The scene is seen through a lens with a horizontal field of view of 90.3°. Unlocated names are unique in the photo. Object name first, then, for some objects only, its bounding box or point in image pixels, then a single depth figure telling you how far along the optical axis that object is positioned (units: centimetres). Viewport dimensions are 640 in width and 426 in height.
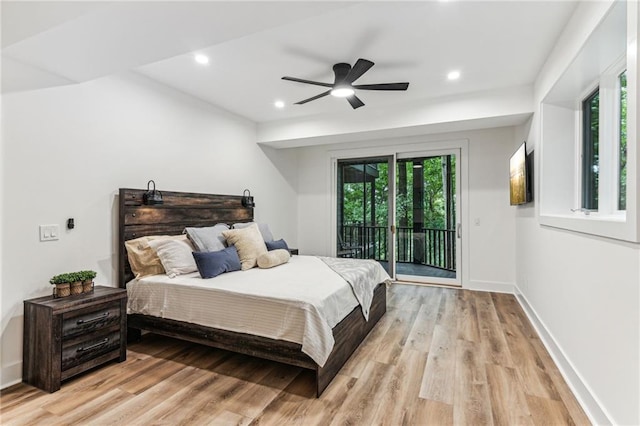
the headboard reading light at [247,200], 472
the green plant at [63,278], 242
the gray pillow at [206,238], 334
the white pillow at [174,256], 301
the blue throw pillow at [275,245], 400
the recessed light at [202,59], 296
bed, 232
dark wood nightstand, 223
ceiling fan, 292
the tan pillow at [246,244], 342
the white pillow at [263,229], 419
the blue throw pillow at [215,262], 296
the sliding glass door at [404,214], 518
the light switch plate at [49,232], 251
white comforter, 223
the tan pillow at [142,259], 309
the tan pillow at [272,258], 341
